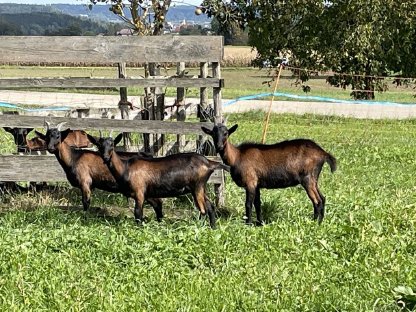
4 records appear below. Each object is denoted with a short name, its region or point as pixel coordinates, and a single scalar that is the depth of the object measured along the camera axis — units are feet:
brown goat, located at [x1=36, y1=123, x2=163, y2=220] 30.37
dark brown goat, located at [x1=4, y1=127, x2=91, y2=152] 37.81
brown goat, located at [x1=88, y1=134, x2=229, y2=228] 28.71
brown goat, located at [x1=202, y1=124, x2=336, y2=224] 29.99
